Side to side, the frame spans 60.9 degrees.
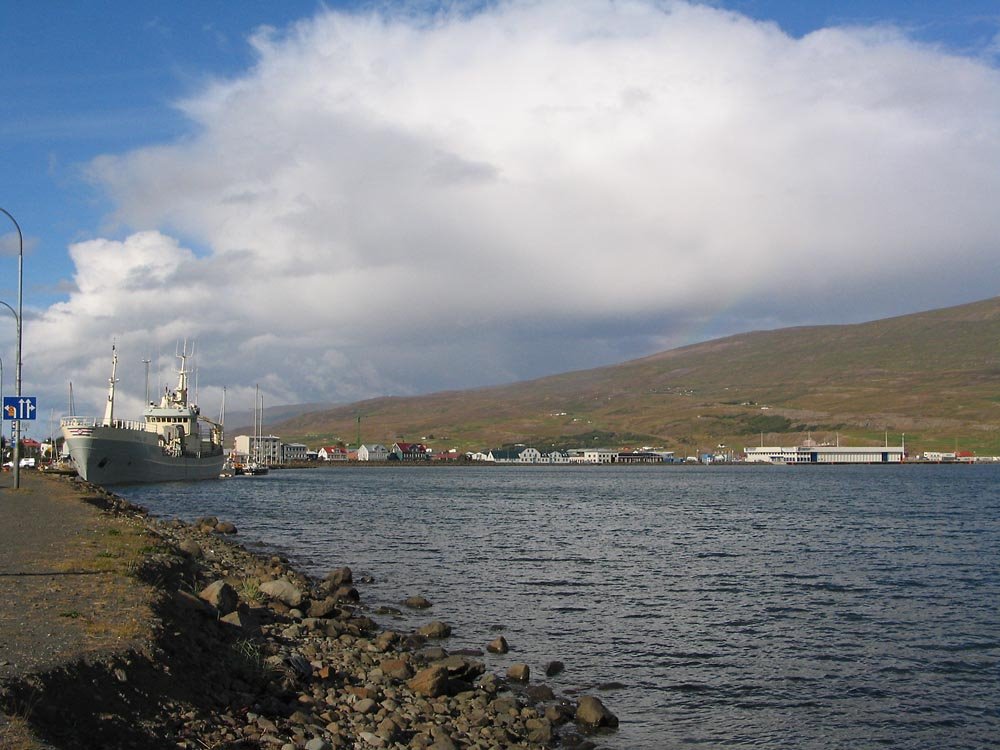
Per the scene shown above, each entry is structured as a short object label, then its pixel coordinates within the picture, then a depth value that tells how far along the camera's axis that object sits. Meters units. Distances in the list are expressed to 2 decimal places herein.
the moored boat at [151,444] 102.00
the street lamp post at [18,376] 44.33
